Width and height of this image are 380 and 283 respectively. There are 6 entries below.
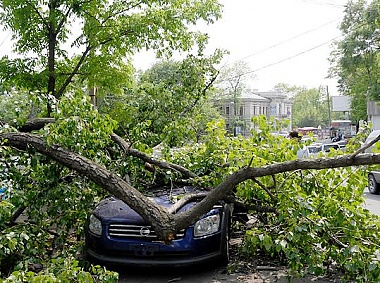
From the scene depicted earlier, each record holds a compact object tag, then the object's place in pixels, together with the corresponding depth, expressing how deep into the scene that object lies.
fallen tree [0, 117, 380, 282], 4.18
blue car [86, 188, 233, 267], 4.86
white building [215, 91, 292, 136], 50.67
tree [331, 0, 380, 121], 34.84
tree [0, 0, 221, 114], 8.26
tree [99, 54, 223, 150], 7.23
